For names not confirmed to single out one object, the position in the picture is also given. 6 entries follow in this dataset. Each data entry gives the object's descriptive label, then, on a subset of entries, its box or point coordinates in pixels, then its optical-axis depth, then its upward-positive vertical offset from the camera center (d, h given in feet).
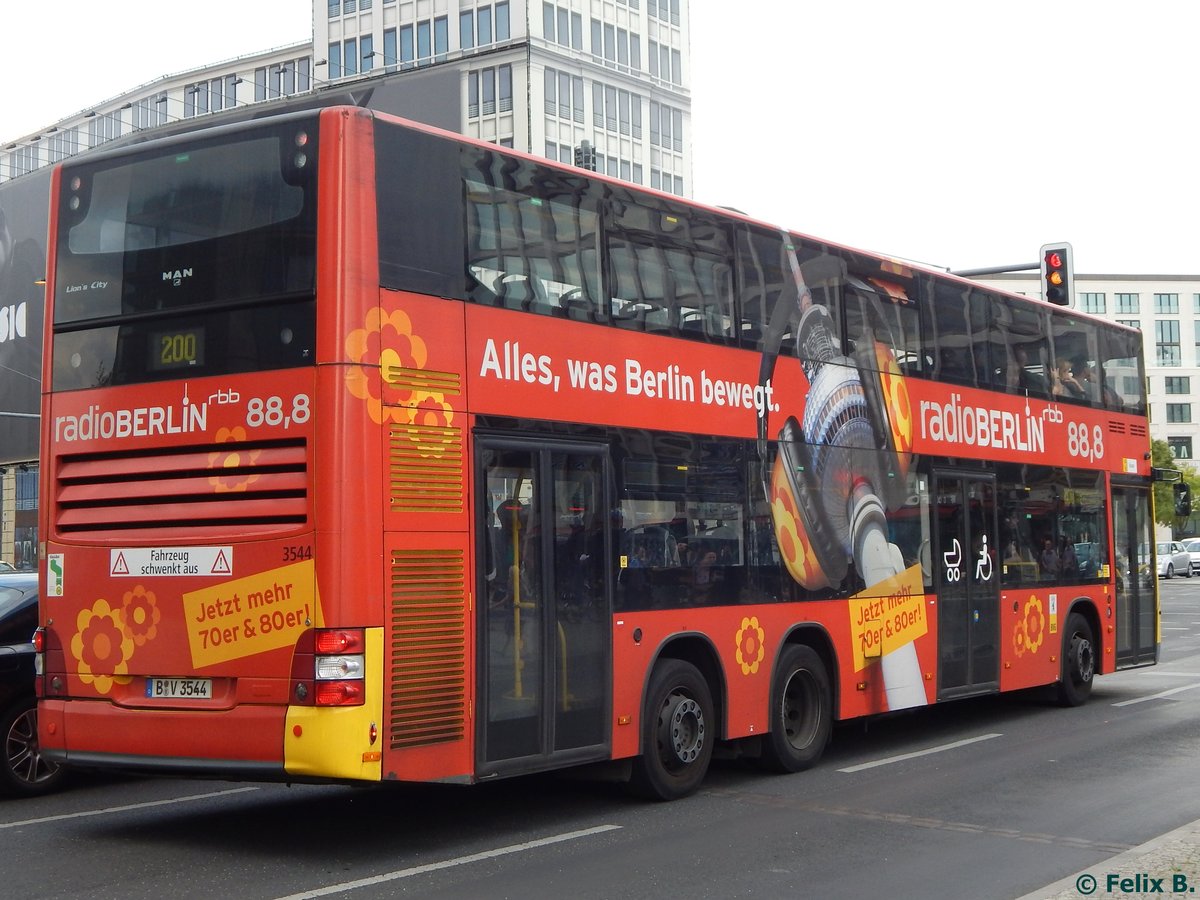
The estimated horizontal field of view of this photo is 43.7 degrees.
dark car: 36.24 -3.56
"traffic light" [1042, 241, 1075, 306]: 73.92 +13.52
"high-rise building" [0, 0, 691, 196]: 273.75 +93.17
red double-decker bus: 28.14 +1.85
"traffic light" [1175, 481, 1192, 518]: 60.45 +1.91
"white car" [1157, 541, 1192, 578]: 229.04 -2.84
